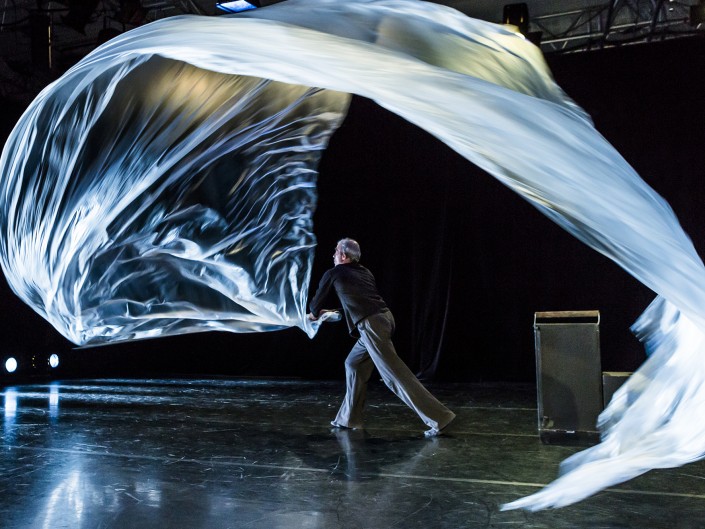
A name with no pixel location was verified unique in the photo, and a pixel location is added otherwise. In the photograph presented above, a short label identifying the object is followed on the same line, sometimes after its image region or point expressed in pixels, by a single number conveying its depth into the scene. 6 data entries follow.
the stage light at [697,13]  8.60
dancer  5.74
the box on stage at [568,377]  6.14
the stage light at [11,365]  11.34
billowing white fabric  2.74
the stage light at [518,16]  8.95
